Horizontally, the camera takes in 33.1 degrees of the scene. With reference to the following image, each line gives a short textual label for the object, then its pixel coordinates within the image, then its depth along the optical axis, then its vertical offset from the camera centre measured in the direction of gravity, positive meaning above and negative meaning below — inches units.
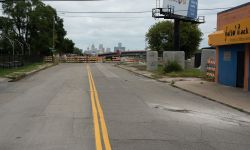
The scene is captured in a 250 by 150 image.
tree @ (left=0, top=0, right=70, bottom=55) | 3004.4 +154.7
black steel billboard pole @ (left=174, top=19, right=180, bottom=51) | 1964.8 +56.7
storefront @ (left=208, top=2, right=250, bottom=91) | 844.6 +1.0
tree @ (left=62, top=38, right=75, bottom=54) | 5034.5 -3.5
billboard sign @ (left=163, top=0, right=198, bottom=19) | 1891.5 +183.2
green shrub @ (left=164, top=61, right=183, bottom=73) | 1515.7 -75.4
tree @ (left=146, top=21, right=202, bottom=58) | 3021.7 +67.3
